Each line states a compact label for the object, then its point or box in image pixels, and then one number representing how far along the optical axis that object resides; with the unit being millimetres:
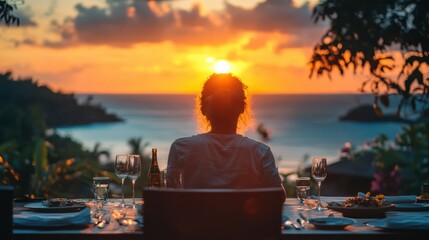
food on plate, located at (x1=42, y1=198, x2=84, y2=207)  3912
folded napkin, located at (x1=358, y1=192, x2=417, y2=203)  4238
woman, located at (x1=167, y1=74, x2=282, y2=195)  3650
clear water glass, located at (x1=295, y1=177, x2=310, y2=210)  4094
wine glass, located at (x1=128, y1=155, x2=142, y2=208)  4137
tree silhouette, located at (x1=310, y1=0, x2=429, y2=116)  4246
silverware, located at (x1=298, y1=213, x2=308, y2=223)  3530
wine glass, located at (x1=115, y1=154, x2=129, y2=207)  4121
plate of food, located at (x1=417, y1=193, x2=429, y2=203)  4285
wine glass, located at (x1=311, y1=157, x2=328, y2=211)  4141
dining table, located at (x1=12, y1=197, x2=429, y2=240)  3211
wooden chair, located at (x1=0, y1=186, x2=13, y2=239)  3012
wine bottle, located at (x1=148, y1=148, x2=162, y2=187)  4098
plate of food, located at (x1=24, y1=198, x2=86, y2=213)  3836
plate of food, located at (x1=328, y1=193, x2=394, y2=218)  3797
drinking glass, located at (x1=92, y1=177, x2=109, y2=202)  3934
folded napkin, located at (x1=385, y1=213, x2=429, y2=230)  3346
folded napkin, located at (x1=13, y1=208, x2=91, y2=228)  3334
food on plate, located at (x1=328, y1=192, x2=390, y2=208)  3867
